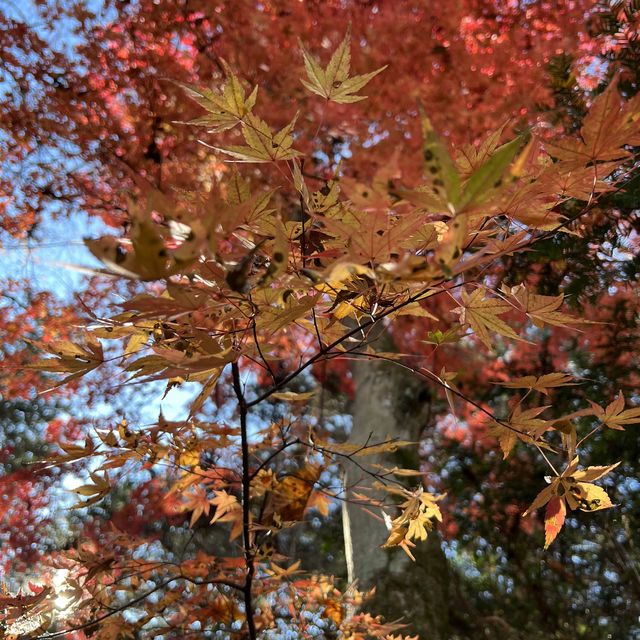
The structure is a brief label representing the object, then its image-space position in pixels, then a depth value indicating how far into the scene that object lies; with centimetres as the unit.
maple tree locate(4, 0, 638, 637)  43
